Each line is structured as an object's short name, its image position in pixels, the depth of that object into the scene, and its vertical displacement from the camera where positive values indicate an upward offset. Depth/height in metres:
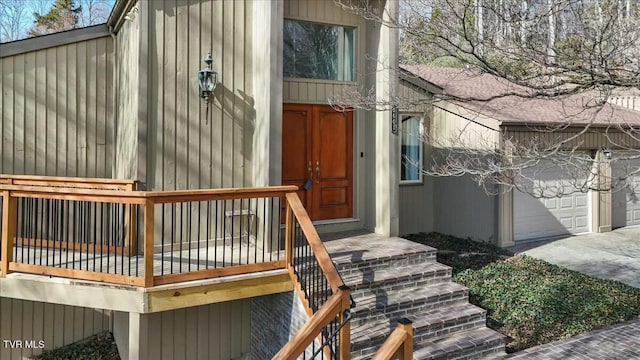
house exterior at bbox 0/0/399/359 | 5.81 +0.84
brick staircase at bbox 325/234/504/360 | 4.71 -1.32
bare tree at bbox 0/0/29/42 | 18.59 +6.53
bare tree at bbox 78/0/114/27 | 18.97 +7.10
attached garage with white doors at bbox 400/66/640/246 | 9.34 +0.03
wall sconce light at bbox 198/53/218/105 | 5.90 +1.31
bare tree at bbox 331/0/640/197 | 5.20 +1.76
